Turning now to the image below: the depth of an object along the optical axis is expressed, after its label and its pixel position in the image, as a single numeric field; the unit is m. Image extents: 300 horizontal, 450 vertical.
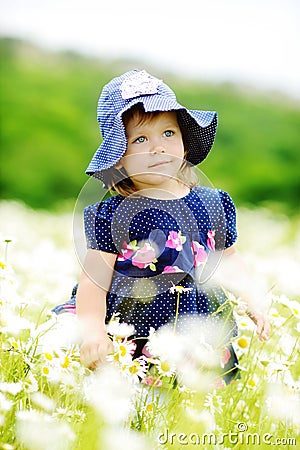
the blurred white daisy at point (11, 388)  1.95
